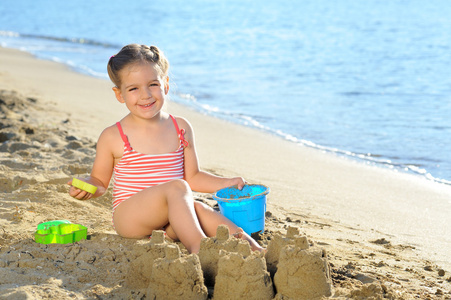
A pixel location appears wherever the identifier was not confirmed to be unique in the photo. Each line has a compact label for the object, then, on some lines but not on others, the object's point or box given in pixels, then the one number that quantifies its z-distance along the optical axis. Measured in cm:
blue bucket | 309
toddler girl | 304
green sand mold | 305
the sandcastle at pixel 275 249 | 259
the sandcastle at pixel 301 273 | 238
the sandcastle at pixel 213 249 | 259
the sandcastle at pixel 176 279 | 237
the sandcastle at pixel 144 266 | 261
